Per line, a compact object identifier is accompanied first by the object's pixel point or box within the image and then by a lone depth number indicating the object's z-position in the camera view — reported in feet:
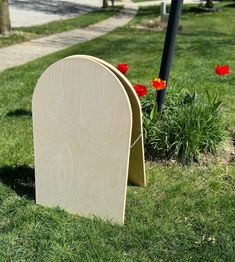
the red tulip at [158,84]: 11.80
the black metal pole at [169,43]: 12.29
